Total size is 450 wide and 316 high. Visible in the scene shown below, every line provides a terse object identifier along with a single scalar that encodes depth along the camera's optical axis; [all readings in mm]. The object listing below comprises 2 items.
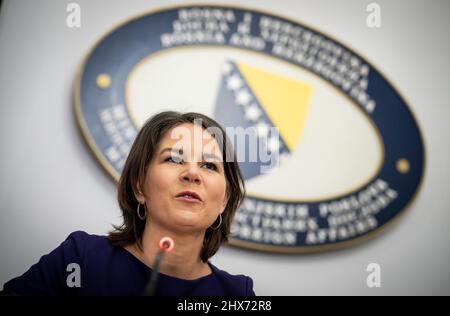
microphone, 1024
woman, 1293
